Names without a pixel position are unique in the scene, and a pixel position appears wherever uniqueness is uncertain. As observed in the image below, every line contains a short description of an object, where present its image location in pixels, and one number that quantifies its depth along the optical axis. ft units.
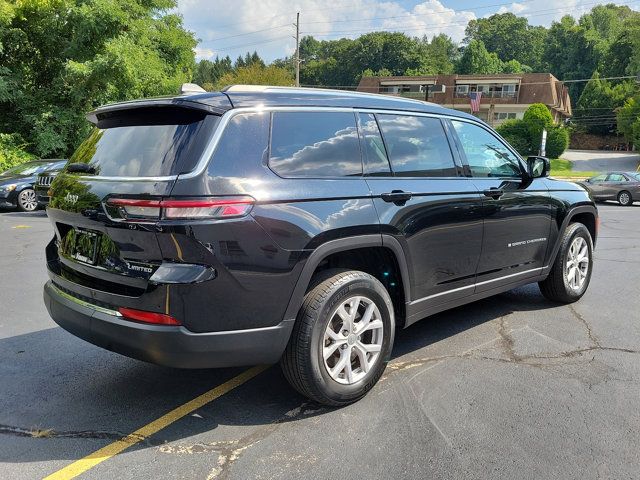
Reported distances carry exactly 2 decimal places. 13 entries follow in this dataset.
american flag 153.69
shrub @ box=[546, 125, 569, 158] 161.89
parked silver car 69.46
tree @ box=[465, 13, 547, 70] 403.75
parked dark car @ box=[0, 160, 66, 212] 47.01
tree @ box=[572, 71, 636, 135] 232.73
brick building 219.61
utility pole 156.56
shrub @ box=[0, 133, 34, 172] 62.23
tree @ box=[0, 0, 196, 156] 64.54
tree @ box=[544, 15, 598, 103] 312.09
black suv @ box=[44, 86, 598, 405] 9.43
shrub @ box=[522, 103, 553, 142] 158.20
